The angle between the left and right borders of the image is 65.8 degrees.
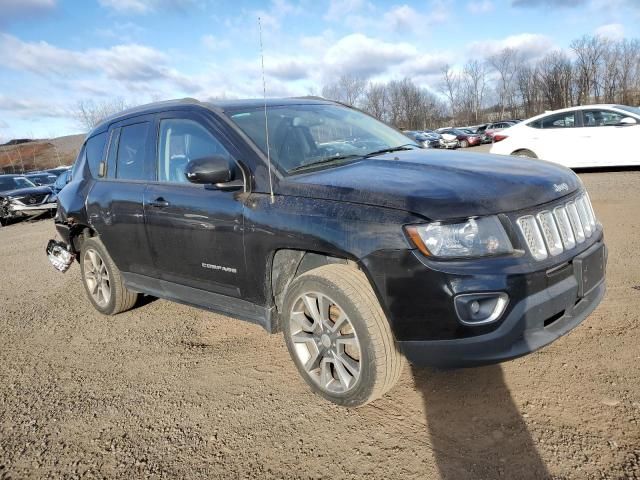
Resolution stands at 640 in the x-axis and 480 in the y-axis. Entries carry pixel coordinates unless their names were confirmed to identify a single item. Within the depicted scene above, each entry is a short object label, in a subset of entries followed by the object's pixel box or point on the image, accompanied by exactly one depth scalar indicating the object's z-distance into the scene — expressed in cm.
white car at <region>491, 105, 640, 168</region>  1027
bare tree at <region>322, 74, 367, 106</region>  6938
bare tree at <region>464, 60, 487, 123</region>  9394
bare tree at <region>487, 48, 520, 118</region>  8994
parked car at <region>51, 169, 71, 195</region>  1520
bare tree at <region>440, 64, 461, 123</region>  9462
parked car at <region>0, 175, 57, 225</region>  1514
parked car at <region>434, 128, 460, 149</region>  3478
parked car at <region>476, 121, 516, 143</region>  3966
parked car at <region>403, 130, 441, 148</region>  3462
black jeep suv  239
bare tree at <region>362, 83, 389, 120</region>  8431
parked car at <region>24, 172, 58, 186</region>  1860
